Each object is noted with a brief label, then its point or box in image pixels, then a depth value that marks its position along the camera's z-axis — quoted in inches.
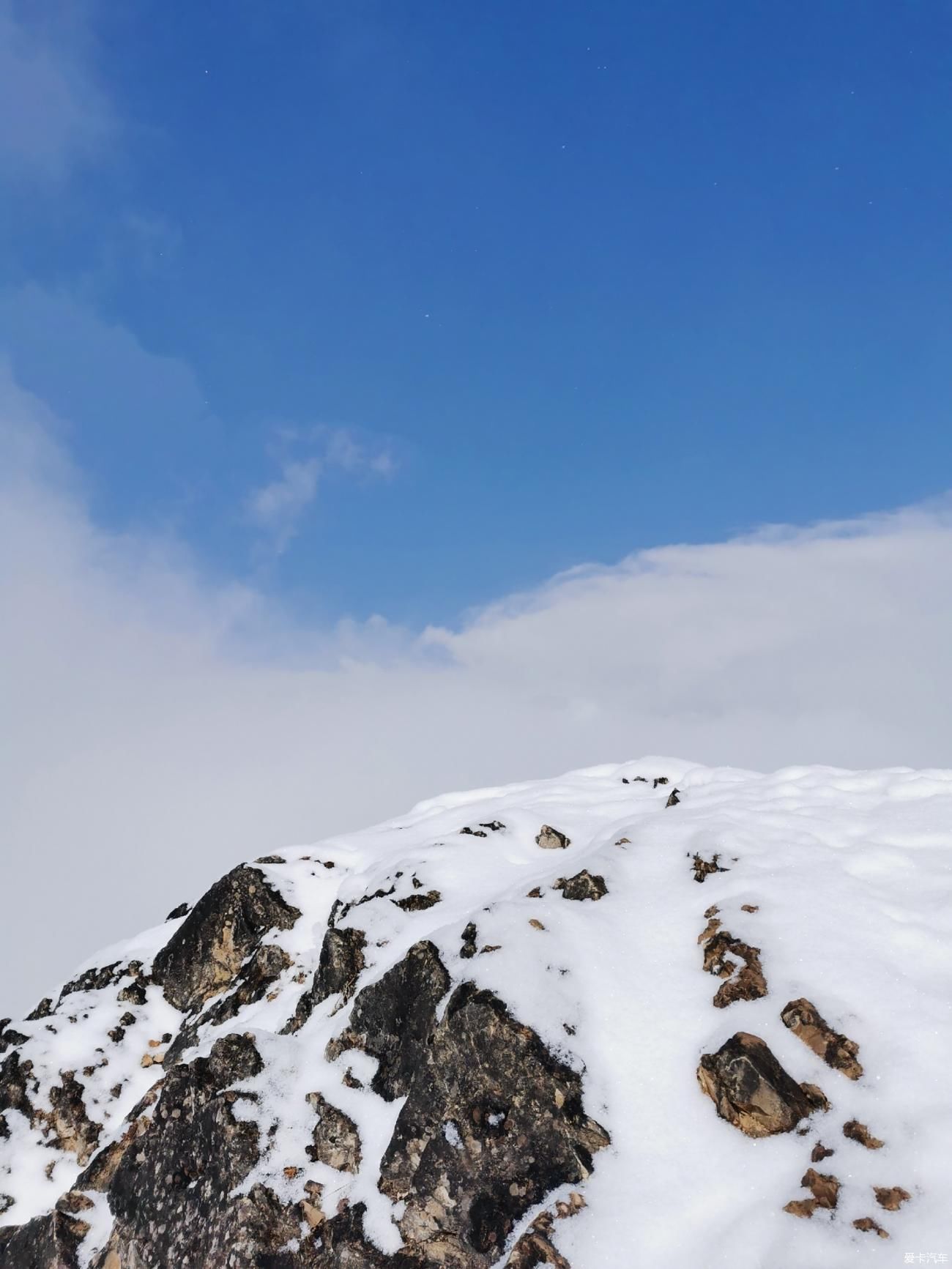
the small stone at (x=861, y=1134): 288.0
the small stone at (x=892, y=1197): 261.9
